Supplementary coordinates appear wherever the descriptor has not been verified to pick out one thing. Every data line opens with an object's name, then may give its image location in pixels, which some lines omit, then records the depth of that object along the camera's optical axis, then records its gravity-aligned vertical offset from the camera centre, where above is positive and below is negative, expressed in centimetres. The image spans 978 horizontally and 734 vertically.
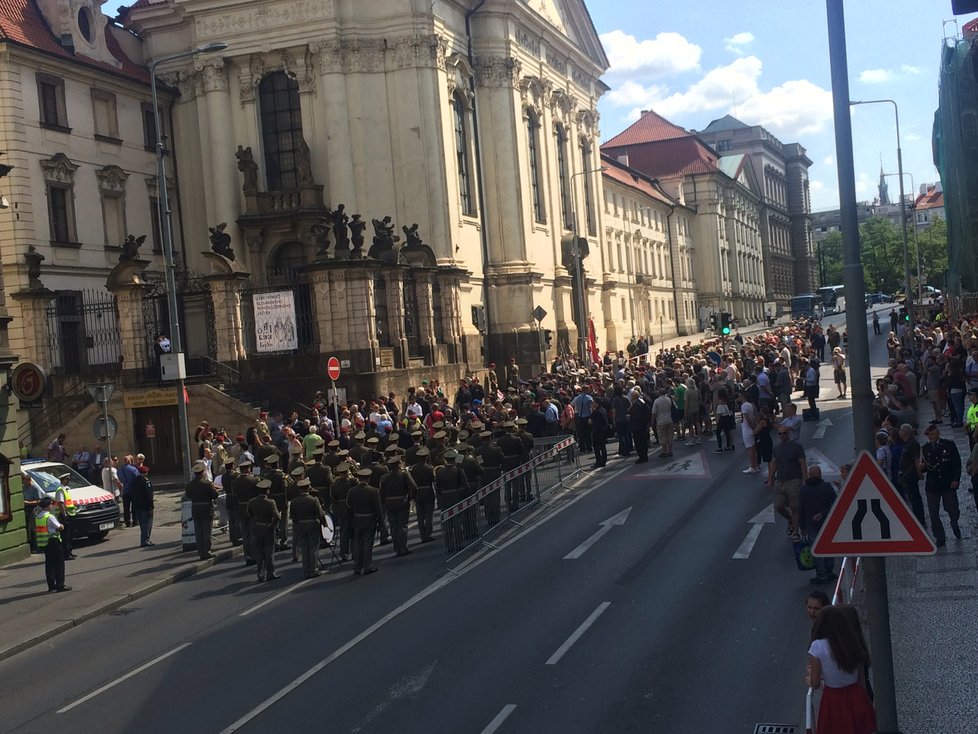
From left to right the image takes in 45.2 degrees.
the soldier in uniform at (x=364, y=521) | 1700 -246
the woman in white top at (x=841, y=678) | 761 -239
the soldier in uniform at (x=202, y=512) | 1933 -243
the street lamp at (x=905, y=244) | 4534 +270
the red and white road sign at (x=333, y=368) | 2738 -34
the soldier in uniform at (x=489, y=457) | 2030 -204
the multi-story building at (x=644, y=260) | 6950 +452
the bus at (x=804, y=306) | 9837 +64
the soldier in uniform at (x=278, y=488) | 1894 -209
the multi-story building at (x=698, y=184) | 9656 +1152
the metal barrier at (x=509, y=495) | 1769 -268
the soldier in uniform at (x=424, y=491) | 1922 -241
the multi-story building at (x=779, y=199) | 13025 +1401
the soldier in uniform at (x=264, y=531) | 1708 -250
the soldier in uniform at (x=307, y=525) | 1700 -245
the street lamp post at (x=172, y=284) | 2167 +163
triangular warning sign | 742 -136
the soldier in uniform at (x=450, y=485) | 1874 -225
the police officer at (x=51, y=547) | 1736 -251
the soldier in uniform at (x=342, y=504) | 1781 -231
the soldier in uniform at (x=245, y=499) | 1872 -221
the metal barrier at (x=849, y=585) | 1085 -285
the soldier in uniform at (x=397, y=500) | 1798 -233
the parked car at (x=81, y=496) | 2212 -234
